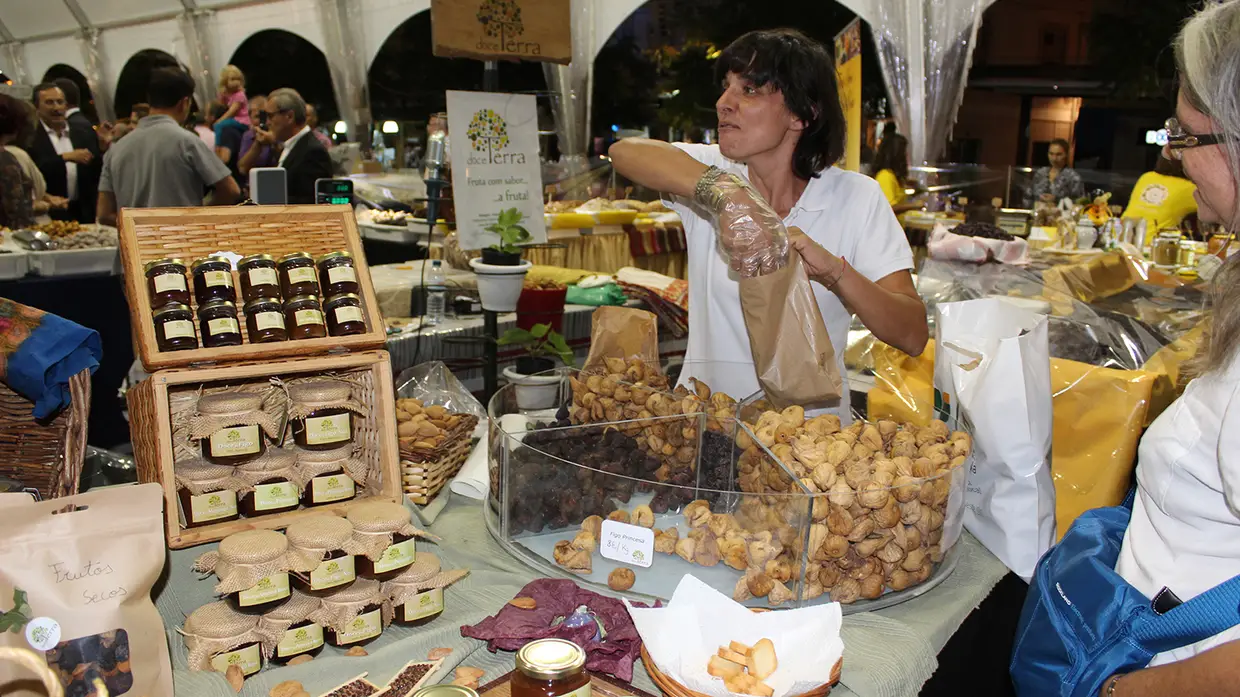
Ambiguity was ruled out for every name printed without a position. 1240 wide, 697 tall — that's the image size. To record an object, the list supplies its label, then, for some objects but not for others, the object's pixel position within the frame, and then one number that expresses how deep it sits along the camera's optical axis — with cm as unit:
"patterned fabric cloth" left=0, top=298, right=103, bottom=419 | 137
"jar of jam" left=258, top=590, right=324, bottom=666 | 112
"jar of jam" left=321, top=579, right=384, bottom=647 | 117
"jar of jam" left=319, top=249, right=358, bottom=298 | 158
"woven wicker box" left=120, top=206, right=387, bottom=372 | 143
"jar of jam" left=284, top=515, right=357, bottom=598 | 114
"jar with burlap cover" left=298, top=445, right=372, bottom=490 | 152
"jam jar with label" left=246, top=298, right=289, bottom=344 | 147
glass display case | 125
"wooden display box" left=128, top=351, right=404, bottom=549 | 139
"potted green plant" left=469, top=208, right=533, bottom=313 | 272
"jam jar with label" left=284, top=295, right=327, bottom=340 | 150
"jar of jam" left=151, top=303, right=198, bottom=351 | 142
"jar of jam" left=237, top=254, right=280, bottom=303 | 153
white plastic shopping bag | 150
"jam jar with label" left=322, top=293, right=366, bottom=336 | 154
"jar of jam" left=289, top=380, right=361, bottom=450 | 148
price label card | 130
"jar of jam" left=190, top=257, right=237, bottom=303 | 150
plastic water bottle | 338
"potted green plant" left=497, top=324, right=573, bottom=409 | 175
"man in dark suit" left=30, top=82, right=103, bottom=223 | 675
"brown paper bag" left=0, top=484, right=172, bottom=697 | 92
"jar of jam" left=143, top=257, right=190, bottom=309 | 146
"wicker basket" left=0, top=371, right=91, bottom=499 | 142
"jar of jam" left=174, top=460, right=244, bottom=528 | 143
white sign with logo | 279
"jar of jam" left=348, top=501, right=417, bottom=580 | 119
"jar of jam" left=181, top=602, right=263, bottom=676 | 110
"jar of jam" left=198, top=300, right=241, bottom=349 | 145
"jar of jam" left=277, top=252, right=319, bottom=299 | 154
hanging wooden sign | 254
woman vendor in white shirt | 185
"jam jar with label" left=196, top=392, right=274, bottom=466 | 140
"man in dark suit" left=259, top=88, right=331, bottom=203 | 494
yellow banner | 331
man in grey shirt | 435
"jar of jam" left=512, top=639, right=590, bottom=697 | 81
